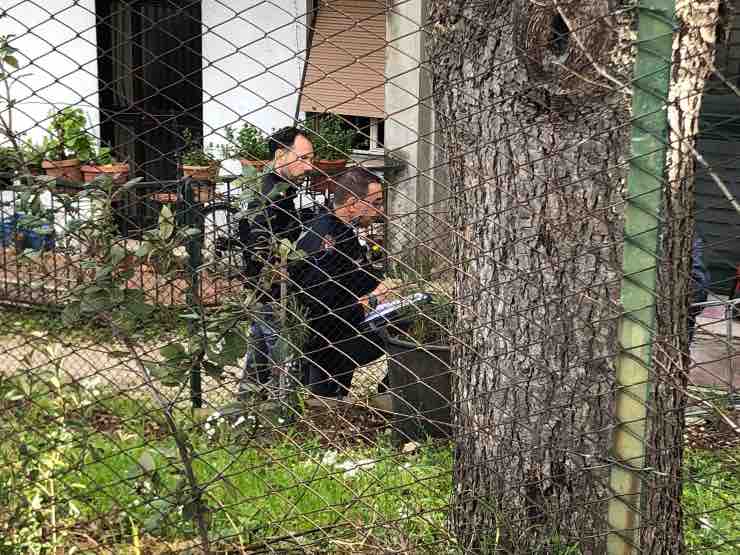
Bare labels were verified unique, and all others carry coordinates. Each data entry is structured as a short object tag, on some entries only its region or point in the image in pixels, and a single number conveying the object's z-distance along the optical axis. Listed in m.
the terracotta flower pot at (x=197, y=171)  8.60
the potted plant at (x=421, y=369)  5.37
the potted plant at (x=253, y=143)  8.85
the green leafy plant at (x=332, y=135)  8.91
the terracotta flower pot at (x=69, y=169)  8.79
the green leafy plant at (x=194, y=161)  9.23
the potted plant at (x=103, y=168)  7.81
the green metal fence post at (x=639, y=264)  2.07
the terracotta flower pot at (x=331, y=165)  7.49
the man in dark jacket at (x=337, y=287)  4.78
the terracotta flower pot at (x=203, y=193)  6.18
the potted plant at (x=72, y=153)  8.90
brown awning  9.36
